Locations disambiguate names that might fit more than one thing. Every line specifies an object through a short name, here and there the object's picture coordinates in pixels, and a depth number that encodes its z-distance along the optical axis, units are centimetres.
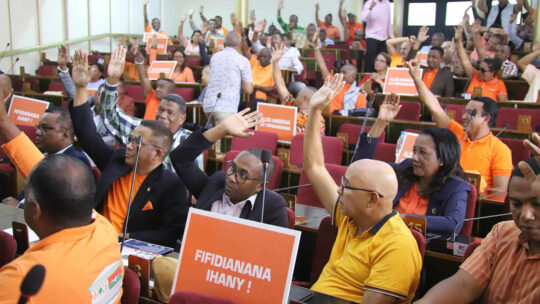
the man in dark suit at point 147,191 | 268
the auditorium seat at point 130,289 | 165
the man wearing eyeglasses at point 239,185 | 247
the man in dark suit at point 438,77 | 670
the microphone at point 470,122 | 371
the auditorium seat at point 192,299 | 152
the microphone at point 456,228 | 252
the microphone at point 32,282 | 111
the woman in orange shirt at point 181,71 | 822
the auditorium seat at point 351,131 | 514
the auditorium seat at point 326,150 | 431
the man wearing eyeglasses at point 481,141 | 356
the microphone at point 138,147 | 214
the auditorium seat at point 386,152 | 434
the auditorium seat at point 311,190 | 331
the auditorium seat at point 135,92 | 710
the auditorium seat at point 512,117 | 532
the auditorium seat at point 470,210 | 278
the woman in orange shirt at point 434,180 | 267
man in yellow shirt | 173
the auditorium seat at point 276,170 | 372
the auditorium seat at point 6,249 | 189
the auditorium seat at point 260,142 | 449
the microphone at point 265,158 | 223
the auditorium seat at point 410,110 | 574
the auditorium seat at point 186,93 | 690
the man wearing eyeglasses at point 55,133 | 304
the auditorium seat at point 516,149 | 426
